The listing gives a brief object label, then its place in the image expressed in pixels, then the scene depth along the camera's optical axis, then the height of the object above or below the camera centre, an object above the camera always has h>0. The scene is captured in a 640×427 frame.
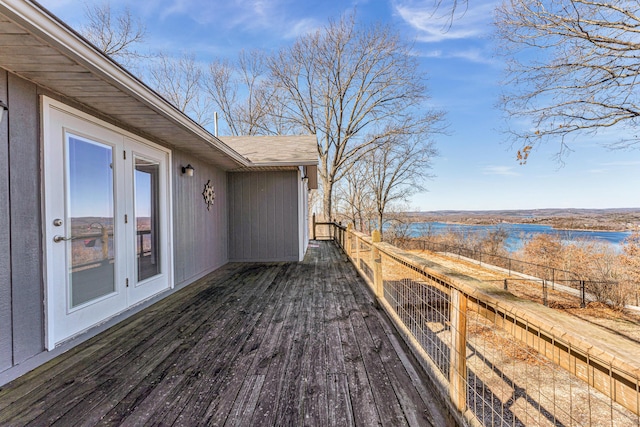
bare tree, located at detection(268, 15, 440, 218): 14.02 +6.74
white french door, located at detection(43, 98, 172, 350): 2.39 -0.06
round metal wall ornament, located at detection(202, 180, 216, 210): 5.30 +0.39
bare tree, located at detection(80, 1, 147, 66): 9.18 +6.43
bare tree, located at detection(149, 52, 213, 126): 14.06 +6.99
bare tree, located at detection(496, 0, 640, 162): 5.33 +3.10
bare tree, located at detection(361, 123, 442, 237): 16.84 +2.74
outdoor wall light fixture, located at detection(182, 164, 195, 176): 4.49 +0.72
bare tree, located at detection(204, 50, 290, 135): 15.72 +6.88
